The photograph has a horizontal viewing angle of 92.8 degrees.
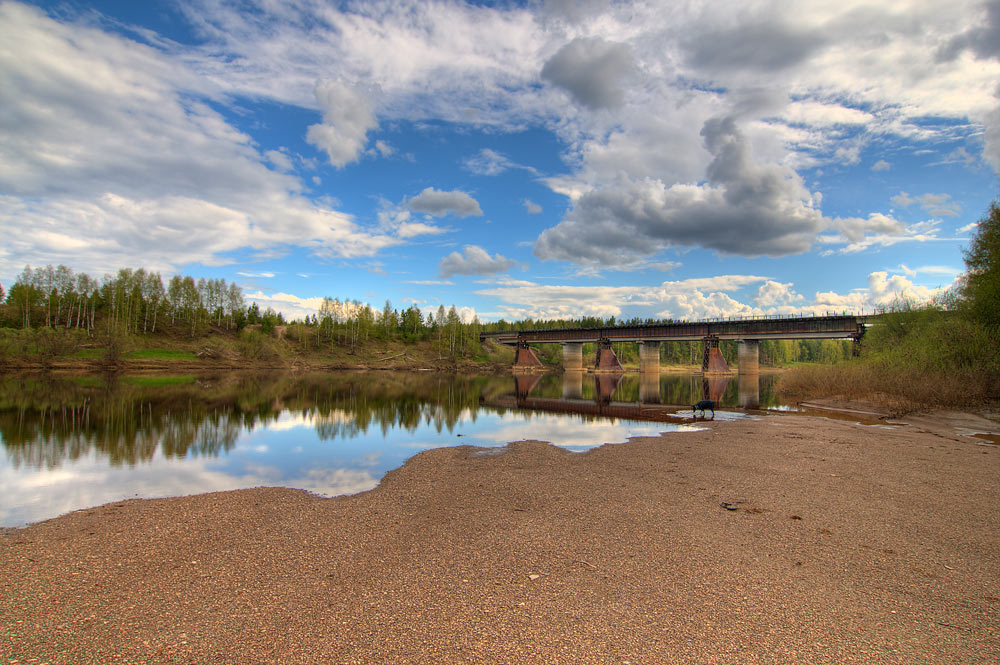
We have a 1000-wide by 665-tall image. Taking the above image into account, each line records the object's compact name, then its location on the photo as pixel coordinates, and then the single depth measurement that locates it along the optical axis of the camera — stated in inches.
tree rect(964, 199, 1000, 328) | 1201.4
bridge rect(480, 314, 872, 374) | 3169.3
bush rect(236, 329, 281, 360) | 3959.2
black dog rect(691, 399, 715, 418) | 1243.2
